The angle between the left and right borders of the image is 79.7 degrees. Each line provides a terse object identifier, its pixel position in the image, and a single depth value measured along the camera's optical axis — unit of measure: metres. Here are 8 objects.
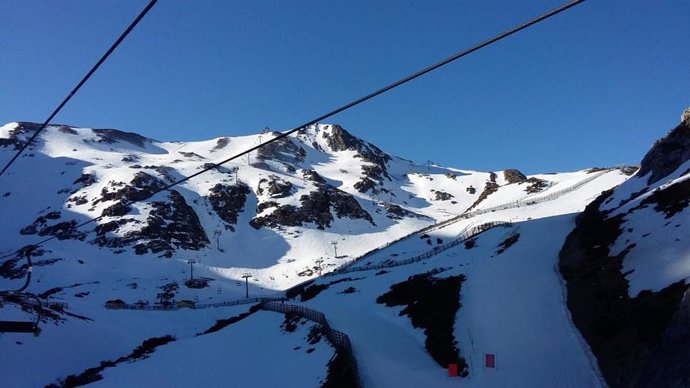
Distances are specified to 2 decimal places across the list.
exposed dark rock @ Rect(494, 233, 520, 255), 49.53
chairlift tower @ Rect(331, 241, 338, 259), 121.22
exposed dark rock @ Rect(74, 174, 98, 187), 153.75
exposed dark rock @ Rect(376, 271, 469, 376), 26.44
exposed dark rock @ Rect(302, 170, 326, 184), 191.11
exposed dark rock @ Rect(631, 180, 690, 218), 27.58
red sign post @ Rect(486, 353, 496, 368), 21.61
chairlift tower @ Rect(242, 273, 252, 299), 88.53
